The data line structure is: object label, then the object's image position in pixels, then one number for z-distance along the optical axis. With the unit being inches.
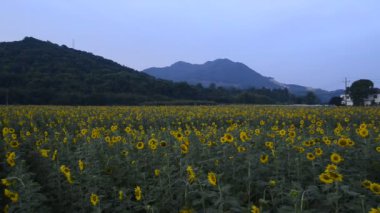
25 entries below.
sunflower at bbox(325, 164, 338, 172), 118.6
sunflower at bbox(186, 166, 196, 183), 119.0
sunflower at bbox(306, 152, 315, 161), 153.6
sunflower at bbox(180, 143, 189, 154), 159.5
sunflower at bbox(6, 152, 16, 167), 161.0
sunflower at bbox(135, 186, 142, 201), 121.4
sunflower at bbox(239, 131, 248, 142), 183.5
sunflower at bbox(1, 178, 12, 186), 132.9
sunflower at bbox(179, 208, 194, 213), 115.0
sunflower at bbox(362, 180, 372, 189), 112.9
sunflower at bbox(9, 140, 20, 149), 202.0
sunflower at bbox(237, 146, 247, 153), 175.9
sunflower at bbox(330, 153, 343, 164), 134.5
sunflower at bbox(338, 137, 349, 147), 163.6
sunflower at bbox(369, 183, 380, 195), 103.6
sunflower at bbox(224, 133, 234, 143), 166.1
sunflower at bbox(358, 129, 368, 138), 184.2
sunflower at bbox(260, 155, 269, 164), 151.9
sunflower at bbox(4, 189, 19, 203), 123.6
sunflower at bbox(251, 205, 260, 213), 93.7
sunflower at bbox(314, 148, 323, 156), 159.3
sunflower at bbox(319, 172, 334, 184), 106.8
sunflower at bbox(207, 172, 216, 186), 105.0
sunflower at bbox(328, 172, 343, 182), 104.5
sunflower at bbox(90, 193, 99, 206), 119.4
